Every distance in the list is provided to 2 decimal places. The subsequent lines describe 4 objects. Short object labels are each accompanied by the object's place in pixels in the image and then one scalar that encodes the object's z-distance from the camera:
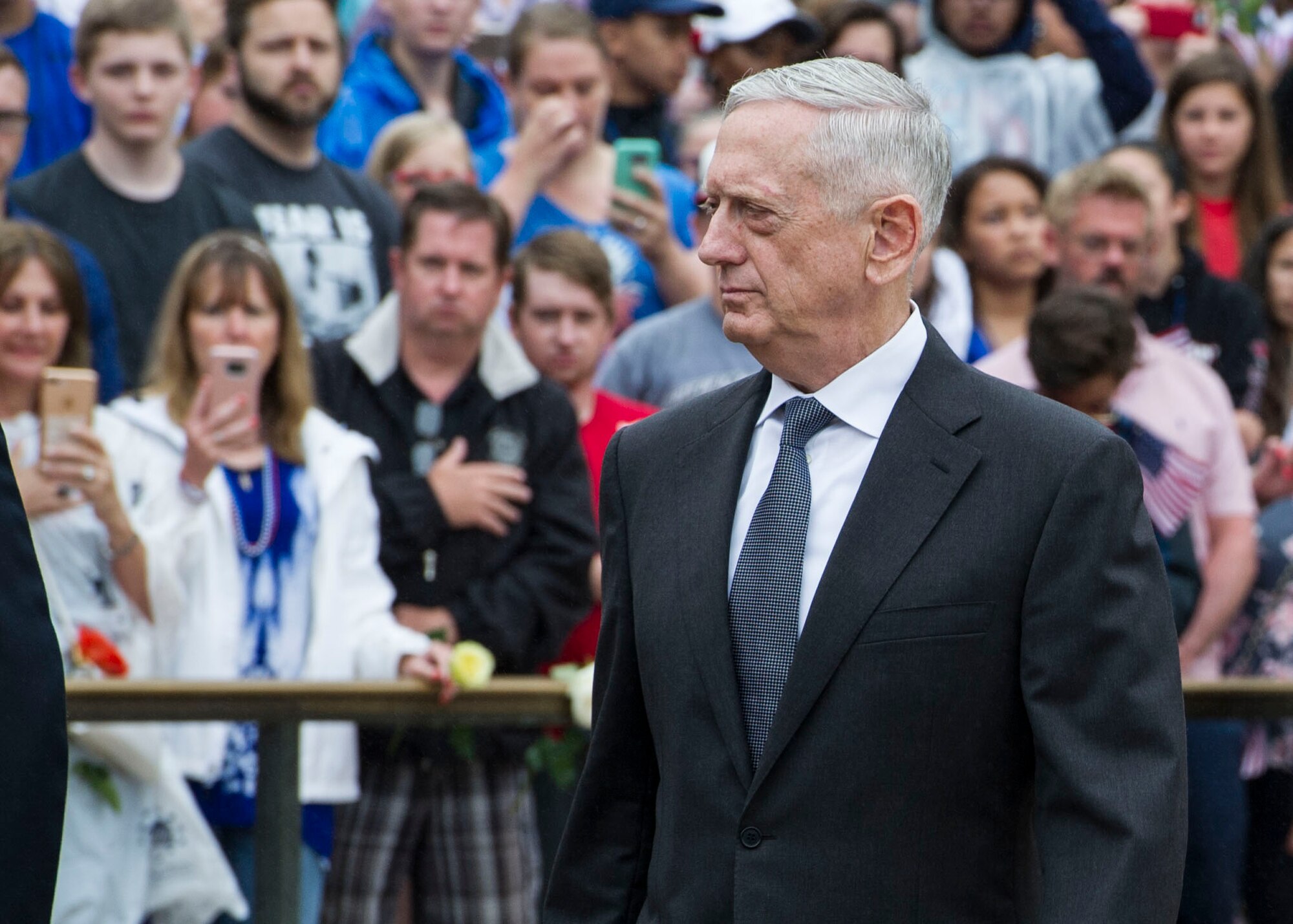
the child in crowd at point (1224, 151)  15.37
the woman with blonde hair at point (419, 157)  13.24
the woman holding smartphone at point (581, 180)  13.03
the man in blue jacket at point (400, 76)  14.57
